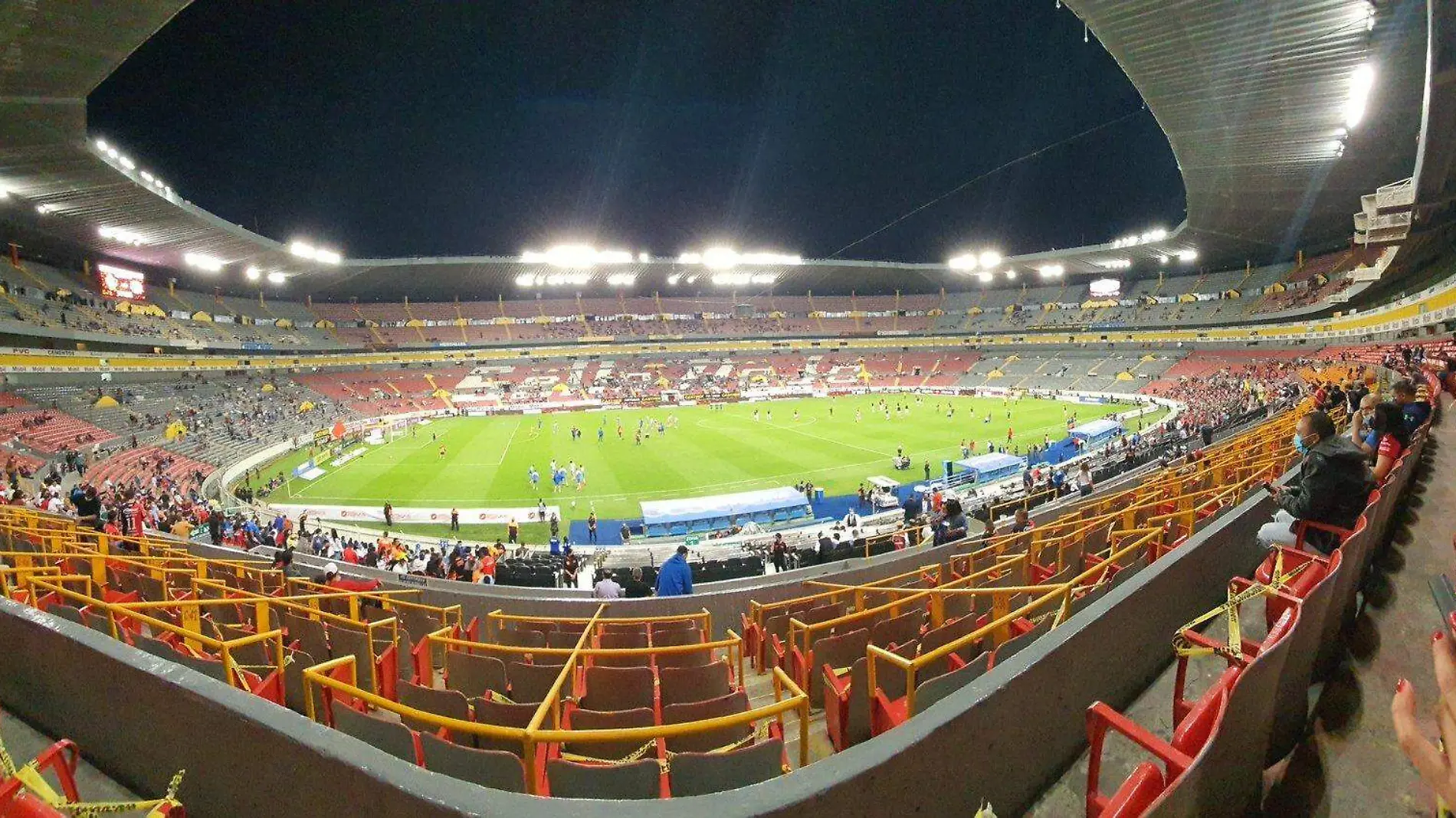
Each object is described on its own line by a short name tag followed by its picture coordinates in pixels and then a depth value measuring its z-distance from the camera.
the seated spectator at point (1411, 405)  6.76
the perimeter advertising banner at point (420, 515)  22.36
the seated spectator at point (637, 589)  8.71
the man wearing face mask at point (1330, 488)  3.81
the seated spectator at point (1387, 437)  4.78
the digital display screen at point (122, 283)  43.32
